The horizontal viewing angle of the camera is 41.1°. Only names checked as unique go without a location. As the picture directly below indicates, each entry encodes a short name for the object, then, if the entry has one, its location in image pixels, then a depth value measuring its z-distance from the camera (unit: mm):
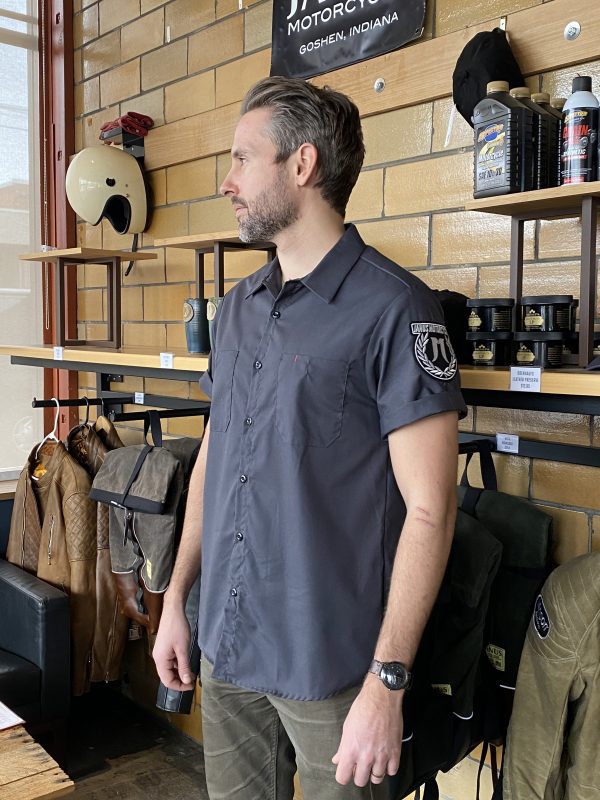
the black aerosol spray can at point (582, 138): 1407
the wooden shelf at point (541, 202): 1388
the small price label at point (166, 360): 2041
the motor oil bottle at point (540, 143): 1483
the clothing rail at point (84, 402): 2529
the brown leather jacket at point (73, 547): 2621
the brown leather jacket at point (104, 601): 2637
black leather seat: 2439
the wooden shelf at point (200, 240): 2180
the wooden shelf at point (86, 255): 2662
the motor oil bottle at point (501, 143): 1458
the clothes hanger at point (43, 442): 2755
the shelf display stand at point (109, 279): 2734
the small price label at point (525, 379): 1343
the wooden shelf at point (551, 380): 1267
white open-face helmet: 2725
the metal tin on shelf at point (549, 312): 1473
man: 1222
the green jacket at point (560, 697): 1333
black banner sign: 1979
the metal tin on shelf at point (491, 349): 1535
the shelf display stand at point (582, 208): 1405
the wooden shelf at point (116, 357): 1982
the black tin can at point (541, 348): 1449
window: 3375
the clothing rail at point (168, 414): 2124
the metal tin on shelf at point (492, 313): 1534
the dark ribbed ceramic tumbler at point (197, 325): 2137
